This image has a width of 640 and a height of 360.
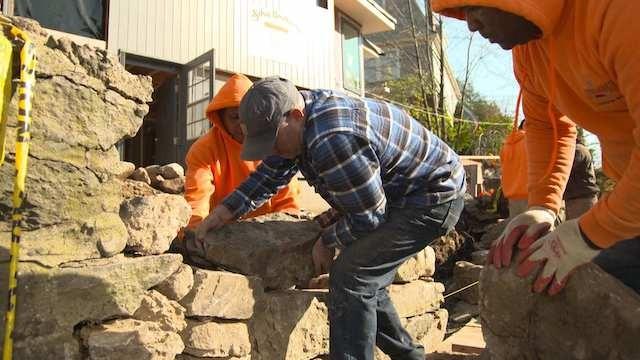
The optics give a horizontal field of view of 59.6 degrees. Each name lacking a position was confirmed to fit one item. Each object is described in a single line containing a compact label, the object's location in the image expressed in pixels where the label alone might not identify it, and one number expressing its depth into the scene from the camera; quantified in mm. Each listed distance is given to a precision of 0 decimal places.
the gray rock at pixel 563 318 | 1850
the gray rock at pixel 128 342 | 1921
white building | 8664
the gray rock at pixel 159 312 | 2150
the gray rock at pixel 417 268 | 3504
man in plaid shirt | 2350
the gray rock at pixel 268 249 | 2678
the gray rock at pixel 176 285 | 2240
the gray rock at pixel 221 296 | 2336
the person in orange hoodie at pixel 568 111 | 1462
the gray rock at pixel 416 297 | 3423
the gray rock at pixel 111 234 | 2068
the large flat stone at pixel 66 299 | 1824
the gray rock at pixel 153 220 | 2240
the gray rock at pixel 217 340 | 2293
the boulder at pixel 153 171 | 6945
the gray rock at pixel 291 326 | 2656
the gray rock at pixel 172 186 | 6404
